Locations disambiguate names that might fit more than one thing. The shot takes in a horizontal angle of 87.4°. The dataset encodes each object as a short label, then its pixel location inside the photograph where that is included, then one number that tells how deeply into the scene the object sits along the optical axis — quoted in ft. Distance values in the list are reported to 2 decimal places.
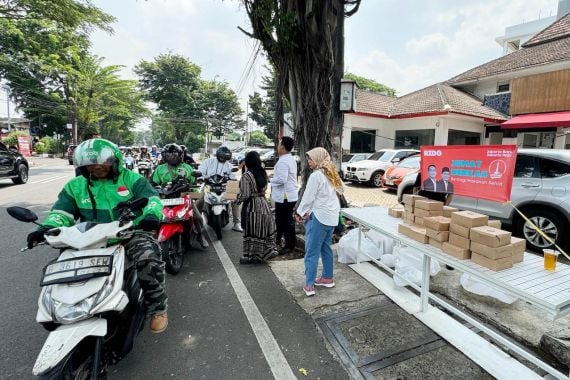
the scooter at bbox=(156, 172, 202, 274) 12.26
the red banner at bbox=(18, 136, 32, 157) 79.96
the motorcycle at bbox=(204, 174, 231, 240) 17.62
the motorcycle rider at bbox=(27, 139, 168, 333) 7.48
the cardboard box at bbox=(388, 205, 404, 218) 12.72
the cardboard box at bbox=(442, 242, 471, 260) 8.21
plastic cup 7.52
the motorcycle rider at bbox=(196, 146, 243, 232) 19.83
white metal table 6.09
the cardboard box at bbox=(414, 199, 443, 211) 9.82
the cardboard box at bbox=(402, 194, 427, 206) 10.57
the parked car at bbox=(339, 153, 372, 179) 43.75
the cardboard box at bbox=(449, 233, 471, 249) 8.16
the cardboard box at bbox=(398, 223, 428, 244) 9.57
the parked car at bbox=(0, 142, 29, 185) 32.63
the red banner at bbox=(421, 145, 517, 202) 9.73
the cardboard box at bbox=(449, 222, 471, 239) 8.11
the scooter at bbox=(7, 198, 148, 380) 5.49
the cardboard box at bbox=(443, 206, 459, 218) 10.10
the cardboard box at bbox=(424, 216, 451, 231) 8.89
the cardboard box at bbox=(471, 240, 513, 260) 7.39
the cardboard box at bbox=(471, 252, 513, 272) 7.46
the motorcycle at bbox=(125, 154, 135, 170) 38.47
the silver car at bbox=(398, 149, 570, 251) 15.55
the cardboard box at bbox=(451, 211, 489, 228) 8.09
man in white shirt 14.46
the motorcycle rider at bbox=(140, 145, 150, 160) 41.26
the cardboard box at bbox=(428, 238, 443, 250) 9.06
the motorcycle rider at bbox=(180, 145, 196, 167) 19.96
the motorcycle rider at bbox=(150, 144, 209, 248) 15.83
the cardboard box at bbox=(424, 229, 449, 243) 8.95
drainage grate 7.39
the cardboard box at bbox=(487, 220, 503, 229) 8.77
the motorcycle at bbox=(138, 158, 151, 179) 37.81
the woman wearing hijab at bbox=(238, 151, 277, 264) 13.69
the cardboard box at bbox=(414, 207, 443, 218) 9.87
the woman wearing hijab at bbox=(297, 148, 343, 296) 10.46
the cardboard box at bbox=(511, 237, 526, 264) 7.76
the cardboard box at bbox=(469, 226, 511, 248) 7.36
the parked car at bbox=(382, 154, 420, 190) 33.95
